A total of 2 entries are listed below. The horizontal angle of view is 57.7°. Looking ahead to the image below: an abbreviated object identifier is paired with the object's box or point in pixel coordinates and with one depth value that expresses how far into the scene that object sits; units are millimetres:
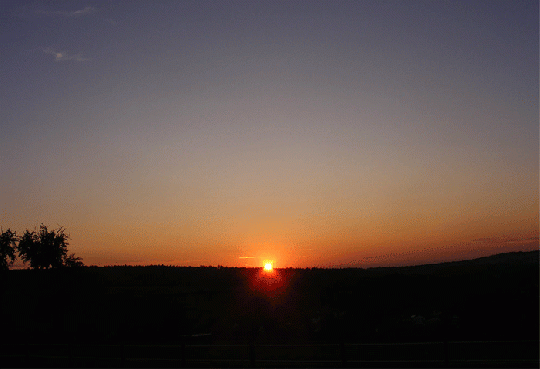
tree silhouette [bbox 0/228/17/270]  78919
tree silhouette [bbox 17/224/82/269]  78250
